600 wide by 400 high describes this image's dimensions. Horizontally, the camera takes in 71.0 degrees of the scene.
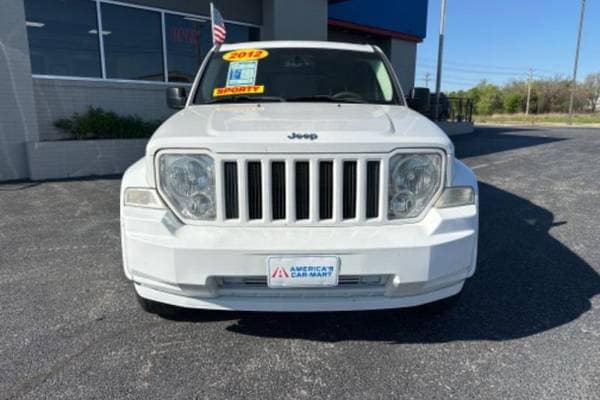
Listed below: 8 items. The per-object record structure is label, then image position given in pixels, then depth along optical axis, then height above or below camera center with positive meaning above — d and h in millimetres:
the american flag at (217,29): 8438 +1620
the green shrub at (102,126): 8180 -291
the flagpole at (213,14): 8420 +1921
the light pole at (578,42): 34844 +5892
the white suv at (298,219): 2074 -544
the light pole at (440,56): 14508 +1988
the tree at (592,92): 56250 +2867
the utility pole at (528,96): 54594 +2226
